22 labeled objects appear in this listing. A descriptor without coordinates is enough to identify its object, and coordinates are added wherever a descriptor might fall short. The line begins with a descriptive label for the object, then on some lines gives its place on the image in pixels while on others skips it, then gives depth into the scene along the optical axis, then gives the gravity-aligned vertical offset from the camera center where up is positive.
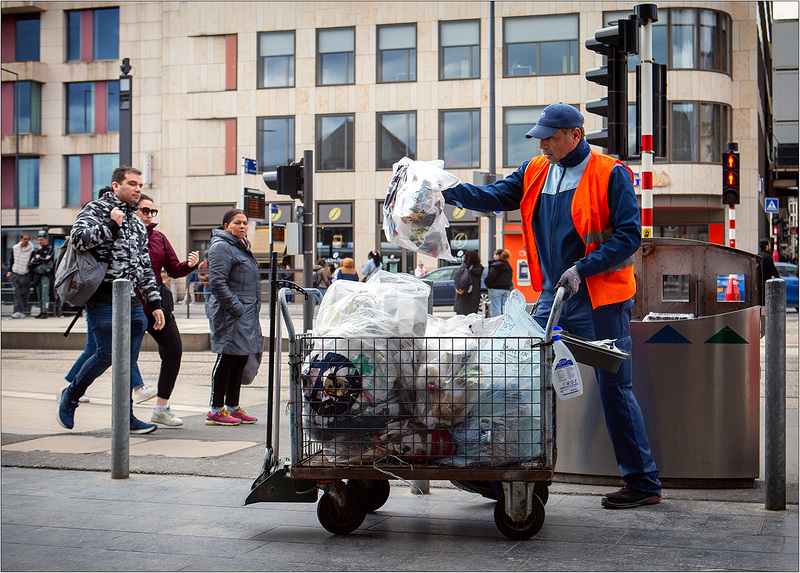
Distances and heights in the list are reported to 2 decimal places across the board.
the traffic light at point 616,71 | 7.86 +1.83
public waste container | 4.95 -0.62
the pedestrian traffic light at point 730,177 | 19.06 +2.26
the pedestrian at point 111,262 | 6.66 +0.17
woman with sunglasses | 7.22 -0.28
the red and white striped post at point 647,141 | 7.98 +1.26
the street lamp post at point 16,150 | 38.28 +5.55
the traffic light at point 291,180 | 11.98 +1.37
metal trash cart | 3.83 -0.51
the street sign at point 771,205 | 30.27 +2.71
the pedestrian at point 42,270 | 22.78 +0.38
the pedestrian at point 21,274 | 22.56 +0.28
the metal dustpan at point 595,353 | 3.94 -0.28
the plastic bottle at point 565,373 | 3.84 -0.35
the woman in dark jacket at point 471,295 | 17.36 -0.15
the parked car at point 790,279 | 24.81 +0.24
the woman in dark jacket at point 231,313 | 7.41 -0.22
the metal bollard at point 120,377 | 5.30 -0.52
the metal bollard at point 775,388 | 4.36 -0.47
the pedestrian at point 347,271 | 20.36 +0.34
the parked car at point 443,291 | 27.27 -0.13
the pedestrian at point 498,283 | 17.70 +0.07
